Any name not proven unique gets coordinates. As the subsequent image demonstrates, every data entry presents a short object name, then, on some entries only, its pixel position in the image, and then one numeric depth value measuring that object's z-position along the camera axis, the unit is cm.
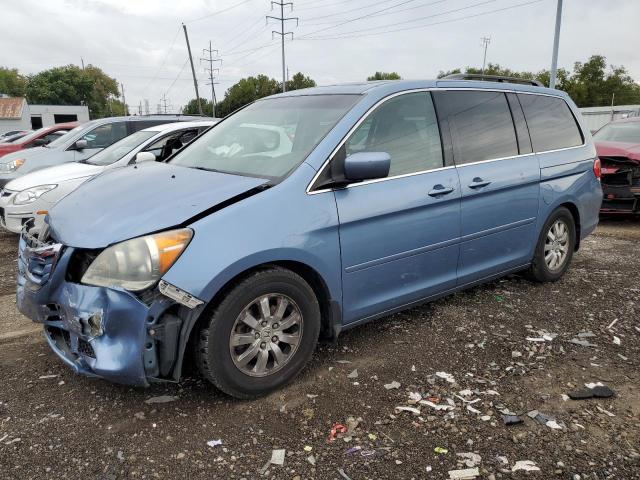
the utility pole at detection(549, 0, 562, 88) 2083
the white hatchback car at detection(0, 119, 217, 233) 630
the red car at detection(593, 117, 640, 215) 775
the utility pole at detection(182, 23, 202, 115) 4107
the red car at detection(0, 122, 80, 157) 1259
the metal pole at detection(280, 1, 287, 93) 4967
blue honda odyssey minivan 262
